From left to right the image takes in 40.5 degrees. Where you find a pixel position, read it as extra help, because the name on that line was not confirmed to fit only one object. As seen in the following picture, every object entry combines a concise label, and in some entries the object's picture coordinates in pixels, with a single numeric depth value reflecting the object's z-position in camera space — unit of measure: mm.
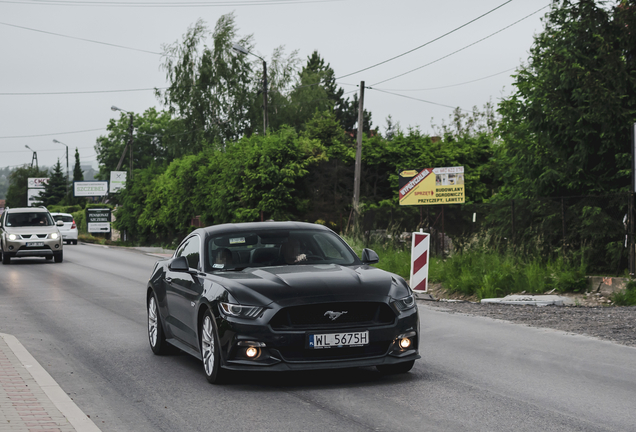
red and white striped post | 17422
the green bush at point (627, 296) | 14844
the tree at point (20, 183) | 143125
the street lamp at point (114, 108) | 60062
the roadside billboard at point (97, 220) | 58281
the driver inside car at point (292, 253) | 8453
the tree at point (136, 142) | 108688
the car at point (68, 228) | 48094
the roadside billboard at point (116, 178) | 73875
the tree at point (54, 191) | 116688
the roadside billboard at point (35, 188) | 119775
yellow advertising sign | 21859
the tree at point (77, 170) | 128325
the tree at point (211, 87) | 58969
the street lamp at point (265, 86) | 35812
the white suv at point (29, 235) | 28531
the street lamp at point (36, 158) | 145000
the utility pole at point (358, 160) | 29891
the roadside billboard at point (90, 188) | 88750
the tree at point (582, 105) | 17750
